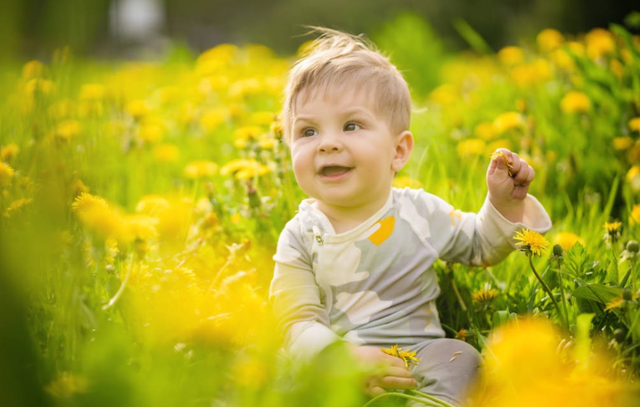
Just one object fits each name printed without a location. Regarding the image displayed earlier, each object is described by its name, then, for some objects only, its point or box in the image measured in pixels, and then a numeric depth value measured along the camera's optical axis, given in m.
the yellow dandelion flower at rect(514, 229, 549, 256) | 1.37
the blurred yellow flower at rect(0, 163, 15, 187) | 1.32
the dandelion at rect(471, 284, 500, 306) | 1.63
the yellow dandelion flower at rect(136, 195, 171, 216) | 1.88
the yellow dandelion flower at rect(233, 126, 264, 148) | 2.22
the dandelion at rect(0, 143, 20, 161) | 1.38
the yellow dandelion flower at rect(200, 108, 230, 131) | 3.20
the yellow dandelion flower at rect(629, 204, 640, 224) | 1.76
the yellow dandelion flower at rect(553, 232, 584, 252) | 1.70
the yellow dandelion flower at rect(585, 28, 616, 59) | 3.27
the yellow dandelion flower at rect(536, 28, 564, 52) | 3.94
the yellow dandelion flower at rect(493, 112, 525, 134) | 2.69
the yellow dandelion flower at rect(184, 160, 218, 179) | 2.42
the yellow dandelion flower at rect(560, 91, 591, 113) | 2.81
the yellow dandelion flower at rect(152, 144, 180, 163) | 3.07
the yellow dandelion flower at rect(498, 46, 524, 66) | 4.14
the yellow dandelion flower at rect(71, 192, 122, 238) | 1.13
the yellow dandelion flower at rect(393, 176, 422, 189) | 2.08
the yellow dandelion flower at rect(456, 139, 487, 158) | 2.64
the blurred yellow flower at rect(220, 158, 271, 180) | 2.01
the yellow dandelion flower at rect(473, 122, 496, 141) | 2.87
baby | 1.54
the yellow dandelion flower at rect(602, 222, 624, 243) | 1.53
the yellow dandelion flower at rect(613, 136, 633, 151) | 2.44
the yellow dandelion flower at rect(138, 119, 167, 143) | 2.98
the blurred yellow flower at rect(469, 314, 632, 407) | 0.75
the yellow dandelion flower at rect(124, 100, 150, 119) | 2.98
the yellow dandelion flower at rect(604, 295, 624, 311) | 1.22
